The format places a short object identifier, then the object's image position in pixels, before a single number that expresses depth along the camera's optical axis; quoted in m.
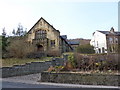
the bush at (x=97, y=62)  8.04
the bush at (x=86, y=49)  19.60
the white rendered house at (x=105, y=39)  28.84
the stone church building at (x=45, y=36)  22.01
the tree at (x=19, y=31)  22.38
